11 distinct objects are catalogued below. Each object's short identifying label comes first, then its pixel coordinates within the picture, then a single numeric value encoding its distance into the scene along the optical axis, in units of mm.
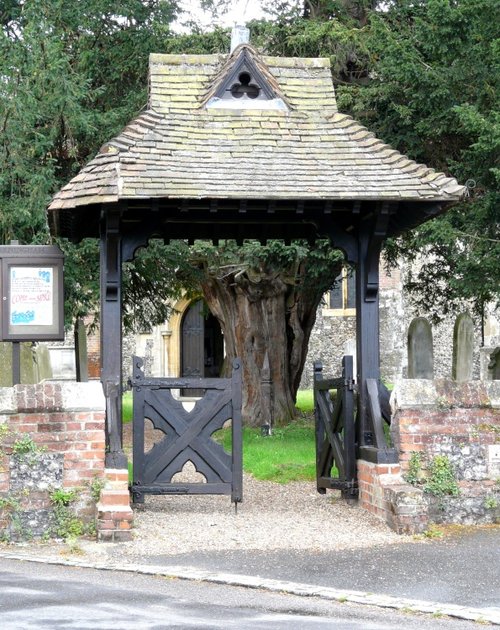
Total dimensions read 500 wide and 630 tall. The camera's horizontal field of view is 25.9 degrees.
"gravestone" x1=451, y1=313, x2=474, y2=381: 16578
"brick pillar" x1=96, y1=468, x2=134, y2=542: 8961
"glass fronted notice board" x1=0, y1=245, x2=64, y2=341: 10266
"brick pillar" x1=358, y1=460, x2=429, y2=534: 9344
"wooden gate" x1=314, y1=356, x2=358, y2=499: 10820
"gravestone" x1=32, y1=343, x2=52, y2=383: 17297
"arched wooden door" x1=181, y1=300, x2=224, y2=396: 36031
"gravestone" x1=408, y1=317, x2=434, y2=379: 17344
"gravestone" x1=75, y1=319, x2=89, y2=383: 15258
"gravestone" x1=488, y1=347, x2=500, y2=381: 19312
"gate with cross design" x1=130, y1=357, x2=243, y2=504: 10258
